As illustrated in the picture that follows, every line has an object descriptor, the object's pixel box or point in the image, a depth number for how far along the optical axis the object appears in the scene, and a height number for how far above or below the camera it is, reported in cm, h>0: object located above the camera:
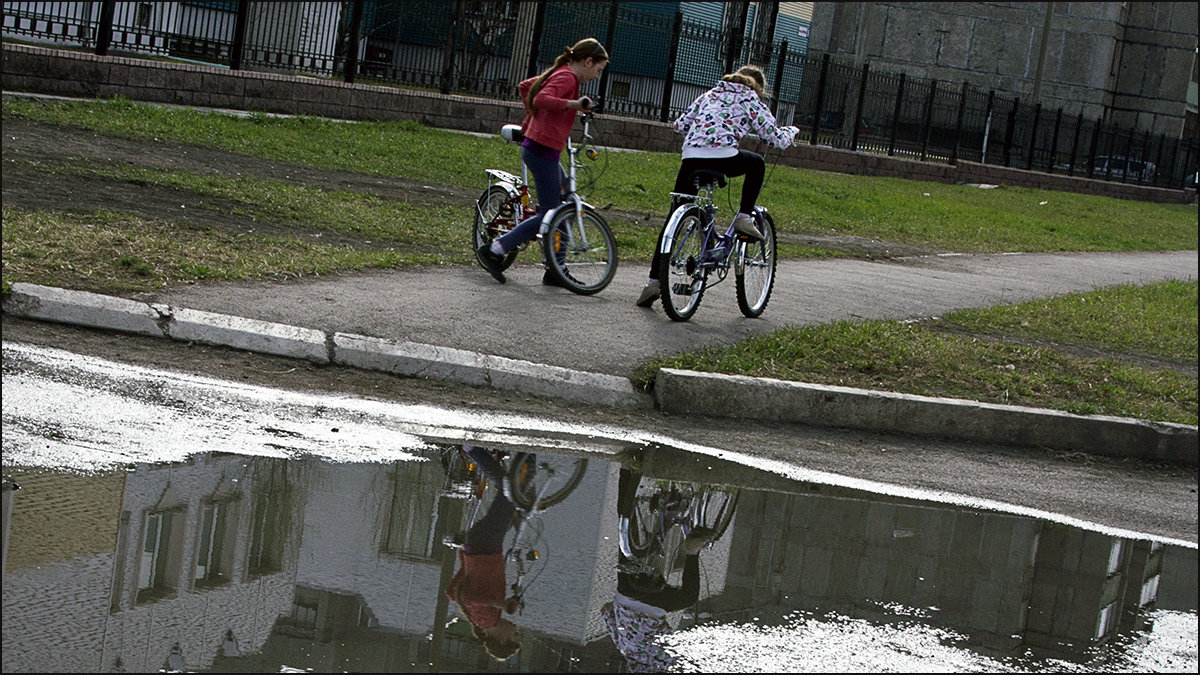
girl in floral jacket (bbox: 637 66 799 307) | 1756 -27
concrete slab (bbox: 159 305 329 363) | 1394 -160
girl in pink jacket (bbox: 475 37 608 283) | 1784 -38
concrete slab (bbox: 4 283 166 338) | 1373 -157
